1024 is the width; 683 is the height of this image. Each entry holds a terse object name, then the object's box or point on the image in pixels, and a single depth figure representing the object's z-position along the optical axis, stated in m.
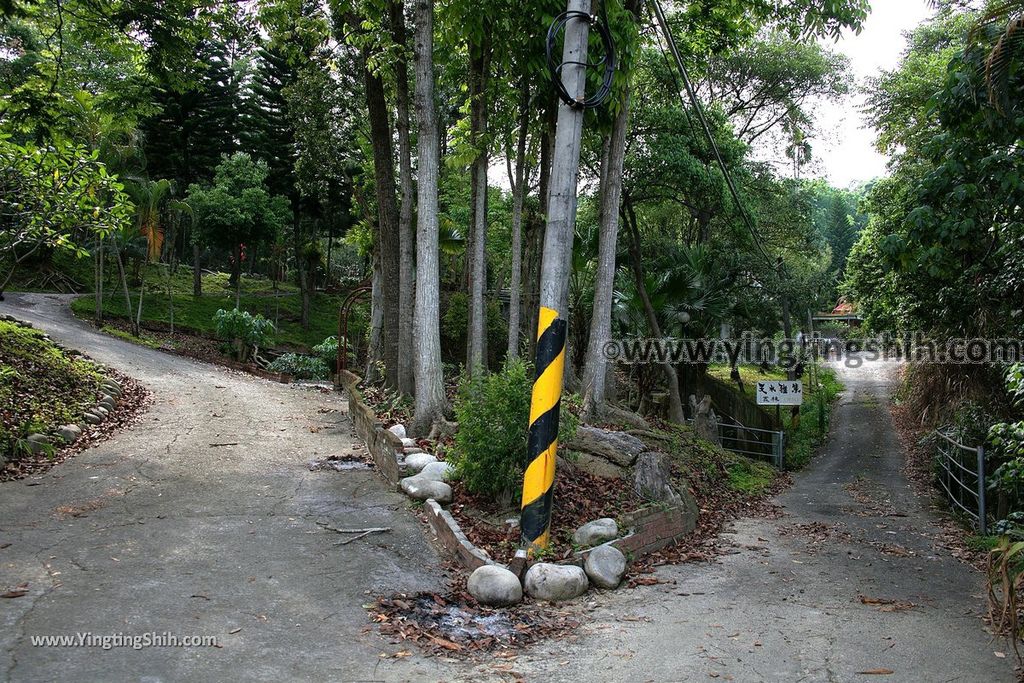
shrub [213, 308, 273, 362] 23.52
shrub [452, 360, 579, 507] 7.11
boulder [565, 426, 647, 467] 8.76
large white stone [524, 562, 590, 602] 5.96
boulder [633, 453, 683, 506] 8.16
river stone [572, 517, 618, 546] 6.86
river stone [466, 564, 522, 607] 5.81
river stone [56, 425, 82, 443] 9.52
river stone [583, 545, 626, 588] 6.29
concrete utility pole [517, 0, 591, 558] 6.45
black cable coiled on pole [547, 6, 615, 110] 6.62
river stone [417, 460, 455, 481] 8.00
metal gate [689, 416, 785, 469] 16.80
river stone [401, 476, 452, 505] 7.69
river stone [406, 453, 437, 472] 8.52
